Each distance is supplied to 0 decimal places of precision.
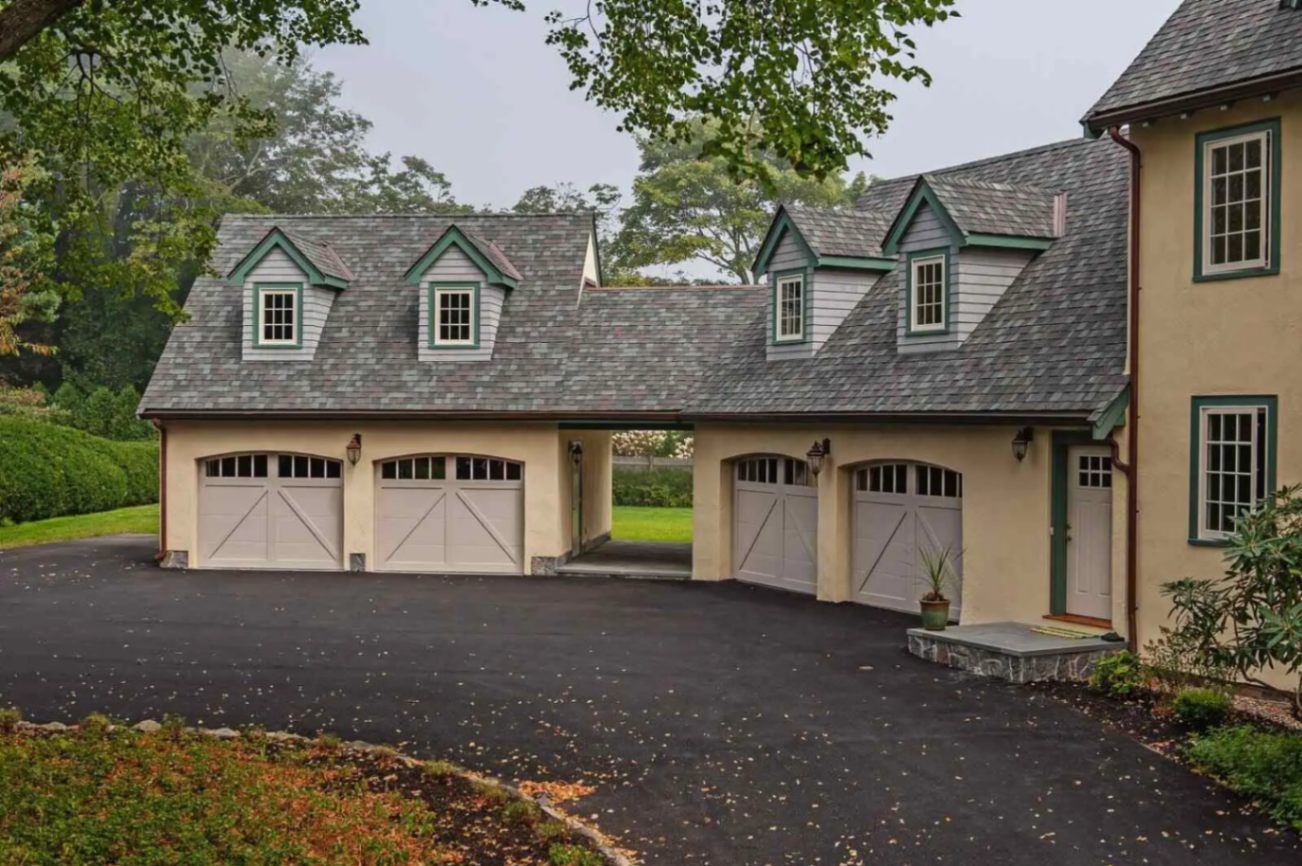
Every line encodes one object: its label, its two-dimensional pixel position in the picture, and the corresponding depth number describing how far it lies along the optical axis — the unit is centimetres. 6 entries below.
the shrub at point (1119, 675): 1234
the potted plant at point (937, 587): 1546
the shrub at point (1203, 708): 1098
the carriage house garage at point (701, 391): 1571
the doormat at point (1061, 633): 1366
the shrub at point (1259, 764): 874
